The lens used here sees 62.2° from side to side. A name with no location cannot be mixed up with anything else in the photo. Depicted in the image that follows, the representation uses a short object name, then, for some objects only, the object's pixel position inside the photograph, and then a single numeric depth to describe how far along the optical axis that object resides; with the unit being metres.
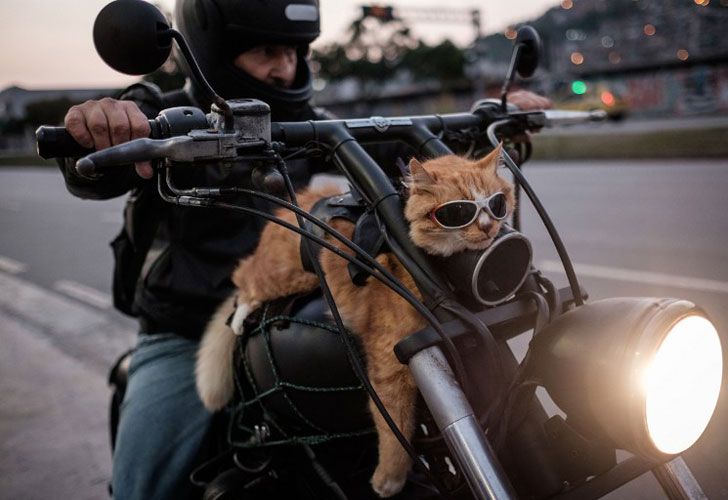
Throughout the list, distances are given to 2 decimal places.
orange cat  1.03
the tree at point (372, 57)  57.88
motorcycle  0.92
